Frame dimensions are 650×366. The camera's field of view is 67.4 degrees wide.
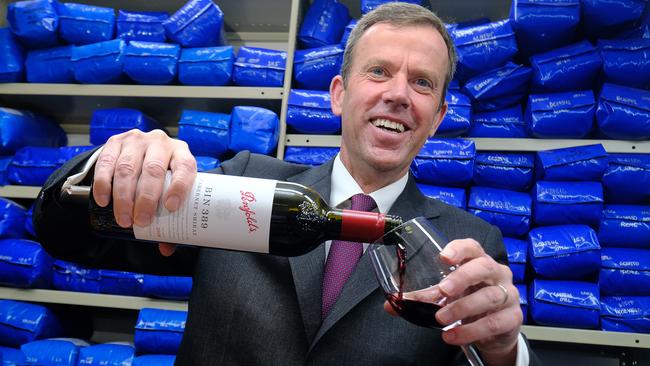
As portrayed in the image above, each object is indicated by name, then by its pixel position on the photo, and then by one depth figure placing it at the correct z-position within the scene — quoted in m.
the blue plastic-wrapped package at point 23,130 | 2.13
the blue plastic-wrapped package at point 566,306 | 1.67
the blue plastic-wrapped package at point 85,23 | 2.11
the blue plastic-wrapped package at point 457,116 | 1.86
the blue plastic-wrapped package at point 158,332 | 1.79
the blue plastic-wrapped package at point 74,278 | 1.94
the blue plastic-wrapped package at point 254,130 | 1.90
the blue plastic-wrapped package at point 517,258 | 1.76
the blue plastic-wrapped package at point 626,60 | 1.82
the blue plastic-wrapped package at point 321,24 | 2.03
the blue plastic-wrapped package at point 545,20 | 1.82
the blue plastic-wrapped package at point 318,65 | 1.95
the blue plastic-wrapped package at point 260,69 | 1.99
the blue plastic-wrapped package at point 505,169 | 1.89
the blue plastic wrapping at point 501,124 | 1.91
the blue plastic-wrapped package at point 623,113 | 1.76
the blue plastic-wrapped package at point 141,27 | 2.14
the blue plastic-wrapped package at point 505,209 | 1.82
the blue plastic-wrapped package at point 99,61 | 2.03
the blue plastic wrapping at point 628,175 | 1.78
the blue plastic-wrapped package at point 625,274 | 1.71
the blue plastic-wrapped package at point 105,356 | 1.81
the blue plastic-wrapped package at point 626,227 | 1.77
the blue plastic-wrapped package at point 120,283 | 1.91
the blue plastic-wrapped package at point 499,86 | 1.90
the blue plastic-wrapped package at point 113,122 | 2.06
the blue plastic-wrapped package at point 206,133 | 1.98
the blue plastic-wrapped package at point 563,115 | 1.80
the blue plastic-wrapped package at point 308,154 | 1.91
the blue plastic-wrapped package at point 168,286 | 1.81
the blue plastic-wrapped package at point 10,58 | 2.11
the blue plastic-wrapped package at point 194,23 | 2.03
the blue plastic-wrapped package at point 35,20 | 2.11
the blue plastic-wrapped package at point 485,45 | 1.88
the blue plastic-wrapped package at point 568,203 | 1.77
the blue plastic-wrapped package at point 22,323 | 1.91
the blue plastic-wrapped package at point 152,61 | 2.00
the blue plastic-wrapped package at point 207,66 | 1.99
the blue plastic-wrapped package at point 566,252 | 1.70
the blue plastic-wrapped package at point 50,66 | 2.12
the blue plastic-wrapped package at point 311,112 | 1.90
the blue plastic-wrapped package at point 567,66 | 1.84
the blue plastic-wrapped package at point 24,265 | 1.92
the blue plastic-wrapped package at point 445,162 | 1.83
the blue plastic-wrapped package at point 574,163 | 1.78
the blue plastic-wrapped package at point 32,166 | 2.06
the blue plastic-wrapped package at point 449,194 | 1.84
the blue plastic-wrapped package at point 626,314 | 1.66
